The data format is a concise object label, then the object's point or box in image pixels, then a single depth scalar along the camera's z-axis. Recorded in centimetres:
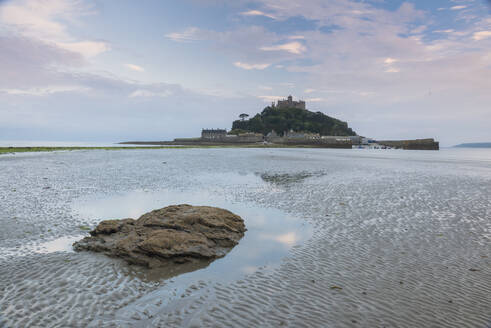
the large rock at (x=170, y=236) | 817
